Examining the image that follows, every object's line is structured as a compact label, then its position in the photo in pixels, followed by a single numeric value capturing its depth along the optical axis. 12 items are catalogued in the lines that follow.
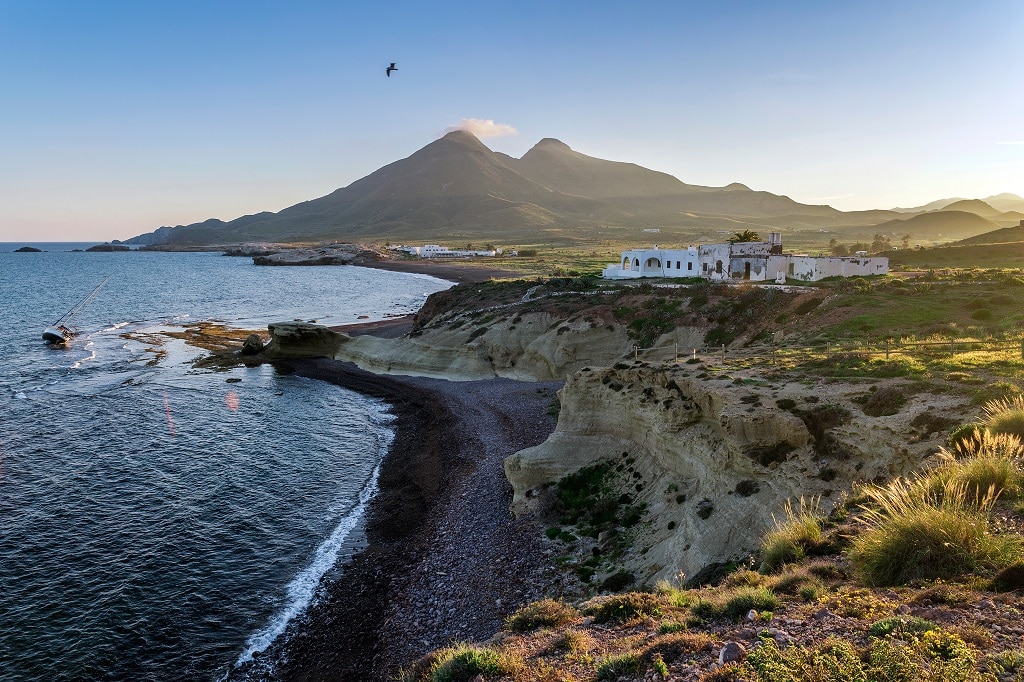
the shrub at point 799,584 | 10.00
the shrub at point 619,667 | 9.21
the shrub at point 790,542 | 12.23
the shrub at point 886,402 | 18.30
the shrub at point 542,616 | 12.87
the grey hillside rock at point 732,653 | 8.53
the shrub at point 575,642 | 10.80
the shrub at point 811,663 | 7.50
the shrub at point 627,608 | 11.83
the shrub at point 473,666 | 10.45
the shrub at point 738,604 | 9.93
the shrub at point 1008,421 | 13.60
